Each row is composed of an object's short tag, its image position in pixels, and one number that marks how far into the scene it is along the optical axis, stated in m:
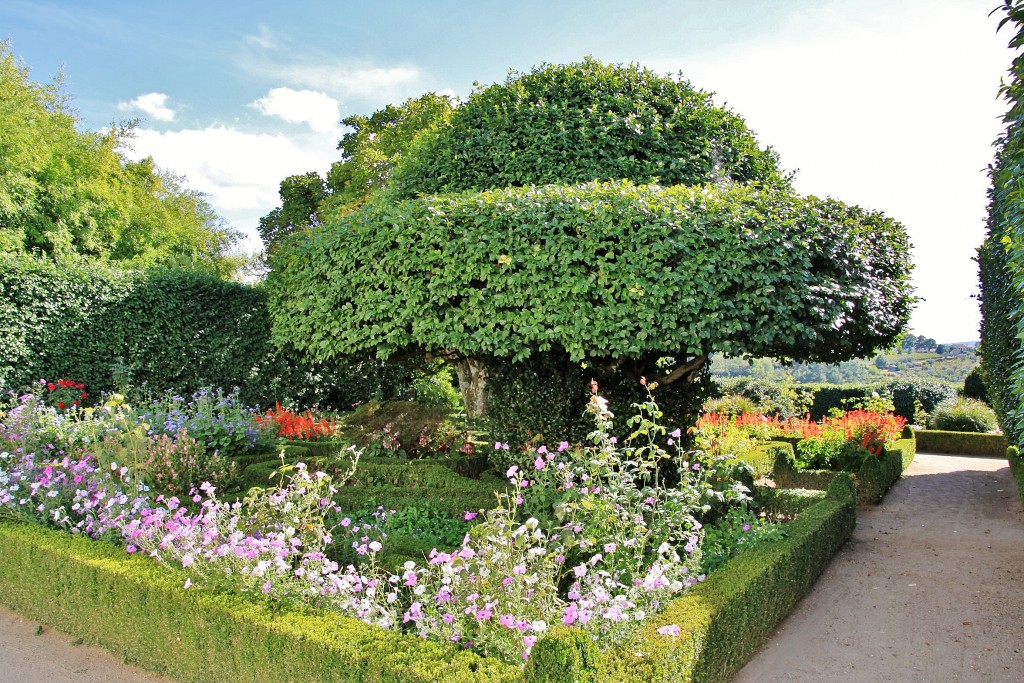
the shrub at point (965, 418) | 17.97
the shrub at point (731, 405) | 15.97
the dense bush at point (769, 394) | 18.53
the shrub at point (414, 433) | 9.07
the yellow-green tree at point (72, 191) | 14.78
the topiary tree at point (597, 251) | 6.21
